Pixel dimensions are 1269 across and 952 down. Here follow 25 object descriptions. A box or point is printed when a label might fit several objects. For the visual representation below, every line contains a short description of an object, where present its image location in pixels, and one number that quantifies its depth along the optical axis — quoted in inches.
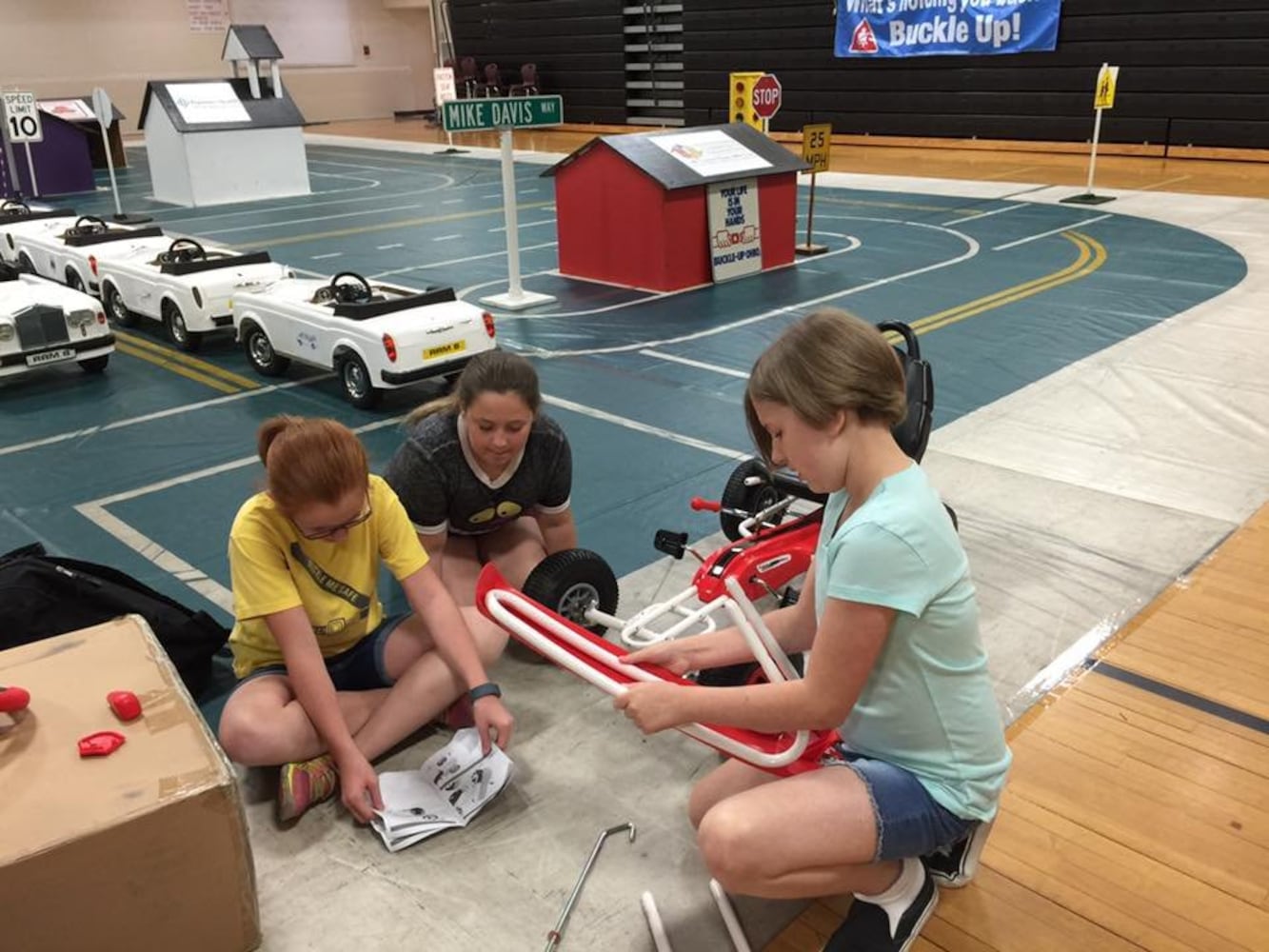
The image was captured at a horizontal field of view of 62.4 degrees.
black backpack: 114.9
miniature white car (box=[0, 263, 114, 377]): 233.8
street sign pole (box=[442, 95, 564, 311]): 279.1
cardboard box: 74.0
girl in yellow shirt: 97.0
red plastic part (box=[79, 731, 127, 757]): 81.3
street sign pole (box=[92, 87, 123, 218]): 385.4
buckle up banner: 592.7
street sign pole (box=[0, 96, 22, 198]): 562.9
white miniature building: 514.0
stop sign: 371.6
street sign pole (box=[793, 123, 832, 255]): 350.9
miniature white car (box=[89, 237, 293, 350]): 262.8
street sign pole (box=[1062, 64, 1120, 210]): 417.1
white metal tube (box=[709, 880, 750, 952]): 85.8
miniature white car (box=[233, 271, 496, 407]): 212.1
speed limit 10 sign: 418.3
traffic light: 377.1
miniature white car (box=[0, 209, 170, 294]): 307.0
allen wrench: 86.4
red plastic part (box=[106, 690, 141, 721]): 85.9
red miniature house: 313.1
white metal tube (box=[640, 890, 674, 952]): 85.7
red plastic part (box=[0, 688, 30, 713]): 83.3
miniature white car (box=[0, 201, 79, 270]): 339.3
